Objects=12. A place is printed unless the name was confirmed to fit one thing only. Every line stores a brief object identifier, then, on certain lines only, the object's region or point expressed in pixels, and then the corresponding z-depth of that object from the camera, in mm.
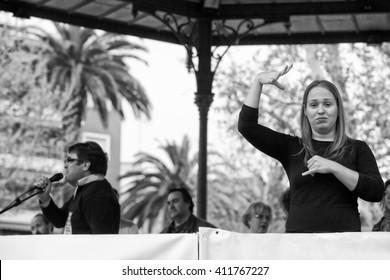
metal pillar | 18969
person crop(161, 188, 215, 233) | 16521
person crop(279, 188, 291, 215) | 16342
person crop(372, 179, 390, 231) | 13171
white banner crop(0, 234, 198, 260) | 7746
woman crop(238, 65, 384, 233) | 8335
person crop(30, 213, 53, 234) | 18984
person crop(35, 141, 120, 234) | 11051
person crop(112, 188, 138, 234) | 16476
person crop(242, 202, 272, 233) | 17387
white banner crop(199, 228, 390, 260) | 7559
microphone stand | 10651
